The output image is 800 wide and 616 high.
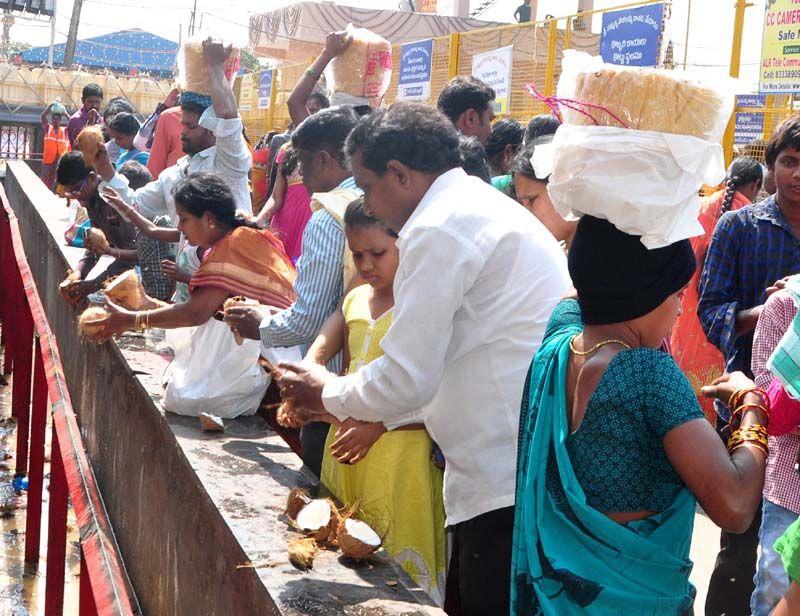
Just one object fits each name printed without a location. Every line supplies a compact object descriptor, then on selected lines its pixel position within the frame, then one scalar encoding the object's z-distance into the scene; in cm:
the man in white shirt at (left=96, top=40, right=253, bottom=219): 521
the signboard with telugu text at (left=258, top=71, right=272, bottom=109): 1784
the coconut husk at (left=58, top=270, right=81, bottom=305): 525
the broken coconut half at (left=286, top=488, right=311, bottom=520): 277
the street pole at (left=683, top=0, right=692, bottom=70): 933
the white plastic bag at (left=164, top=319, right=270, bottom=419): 372
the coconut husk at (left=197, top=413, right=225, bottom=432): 354
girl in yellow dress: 291
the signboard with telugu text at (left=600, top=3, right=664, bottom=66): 819
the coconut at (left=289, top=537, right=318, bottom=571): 241
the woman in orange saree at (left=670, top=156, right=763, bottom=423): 587
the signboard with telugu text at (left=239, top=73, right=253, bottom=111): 1933
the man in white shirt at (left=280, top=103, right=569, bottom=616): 238
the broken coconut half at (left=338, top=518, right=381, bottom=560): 246
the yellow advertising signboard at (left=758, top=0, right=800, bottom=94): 796
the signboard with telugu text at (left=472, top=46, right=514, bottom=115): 1004
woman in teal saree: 185
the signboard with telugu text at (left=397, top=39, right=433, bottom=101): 1231
